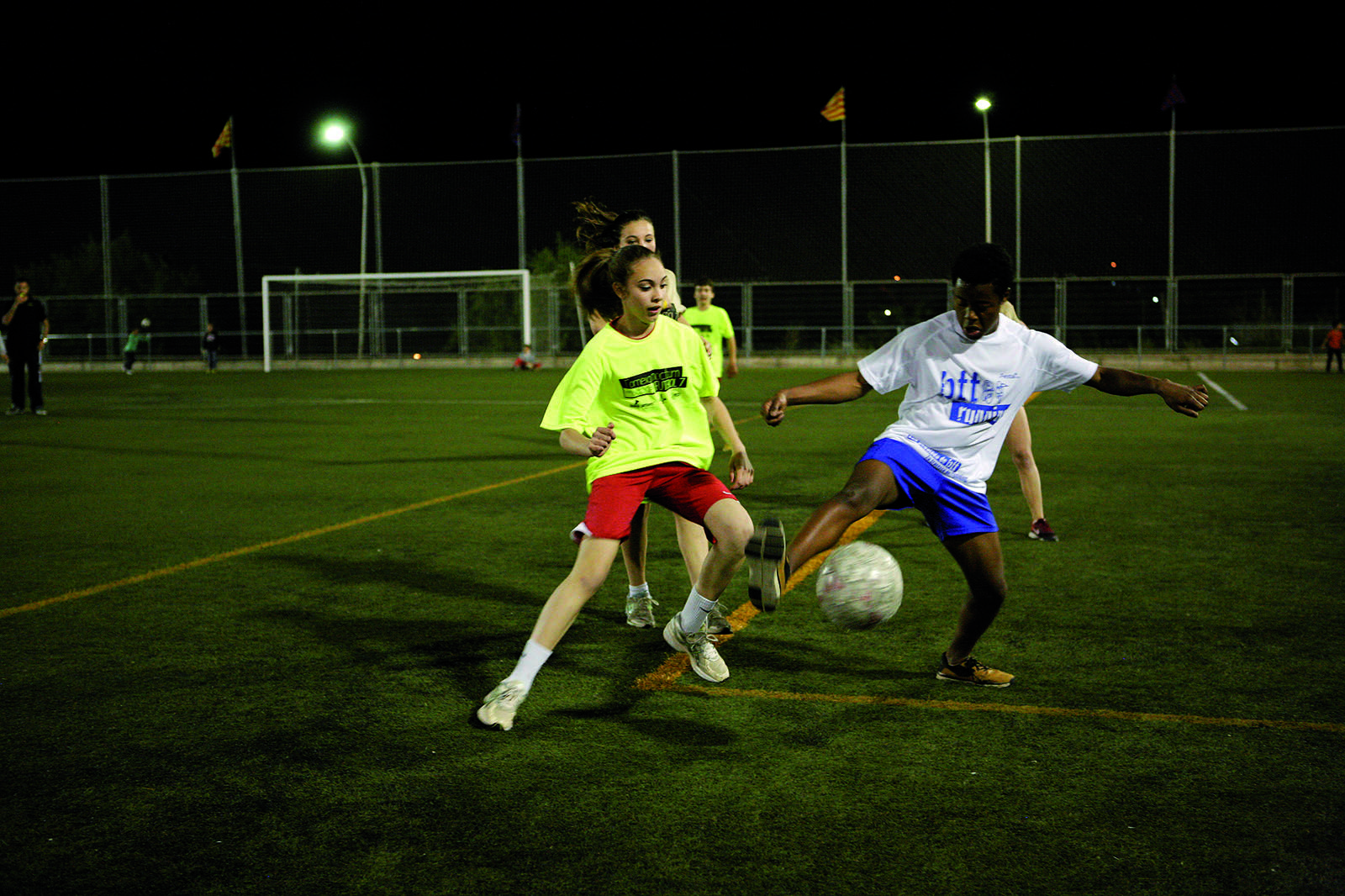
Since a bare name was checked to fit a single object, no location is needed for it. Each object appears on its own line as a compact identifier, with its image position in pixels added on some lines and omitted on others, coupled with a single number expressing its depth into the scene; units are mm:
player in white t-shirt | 4320
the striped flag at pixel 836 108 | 35094
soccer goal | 37719
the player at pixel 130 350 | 35688
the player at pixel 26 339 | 17625
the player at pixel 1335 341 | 29234
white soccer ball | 4234
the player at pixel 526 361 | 34000
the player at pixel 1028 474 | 7734
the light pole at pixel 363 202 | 34844
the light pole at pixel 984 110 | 31250
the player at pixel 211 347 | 37719
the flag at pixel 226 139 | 40188
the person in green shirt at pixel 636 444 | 4137
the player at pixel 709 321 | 14508
